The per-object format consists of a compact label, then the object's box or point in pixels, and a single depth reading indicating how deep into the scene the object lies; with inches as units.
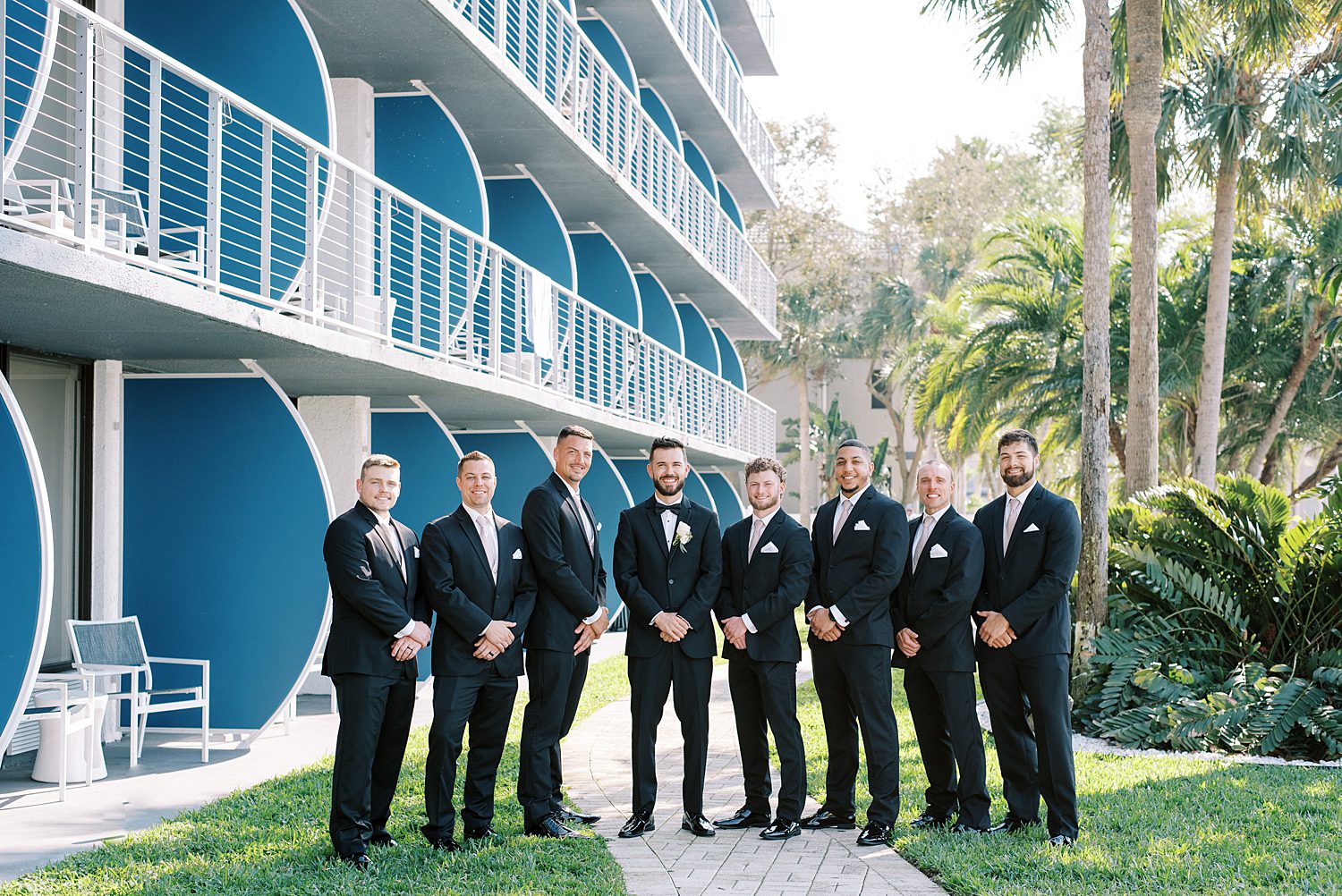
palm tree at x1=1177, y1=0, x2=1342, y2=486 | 753.0
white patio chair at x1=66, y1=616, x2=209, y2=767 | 370.0
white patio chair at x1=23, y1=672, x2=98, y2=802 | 330.0
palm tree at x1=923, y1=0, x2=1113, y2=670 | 464.8
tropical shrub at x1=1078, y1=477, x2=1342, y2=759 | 416.2
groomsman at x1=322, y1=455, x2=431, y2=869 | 266.2
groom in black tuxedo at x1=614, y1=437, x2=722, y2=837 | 297.4
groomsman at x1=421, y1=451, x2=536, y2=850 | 277.9
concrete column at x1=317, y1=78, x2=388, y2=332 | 403.9
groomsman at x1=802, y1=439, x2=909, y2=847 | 295.3
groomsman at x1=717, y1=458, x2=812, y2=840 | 297.4
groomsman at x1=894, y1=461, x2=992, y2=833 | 295.0
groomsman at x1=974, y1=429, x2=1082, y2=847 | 288.2
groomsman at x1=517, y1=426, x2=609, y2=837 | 292.5
